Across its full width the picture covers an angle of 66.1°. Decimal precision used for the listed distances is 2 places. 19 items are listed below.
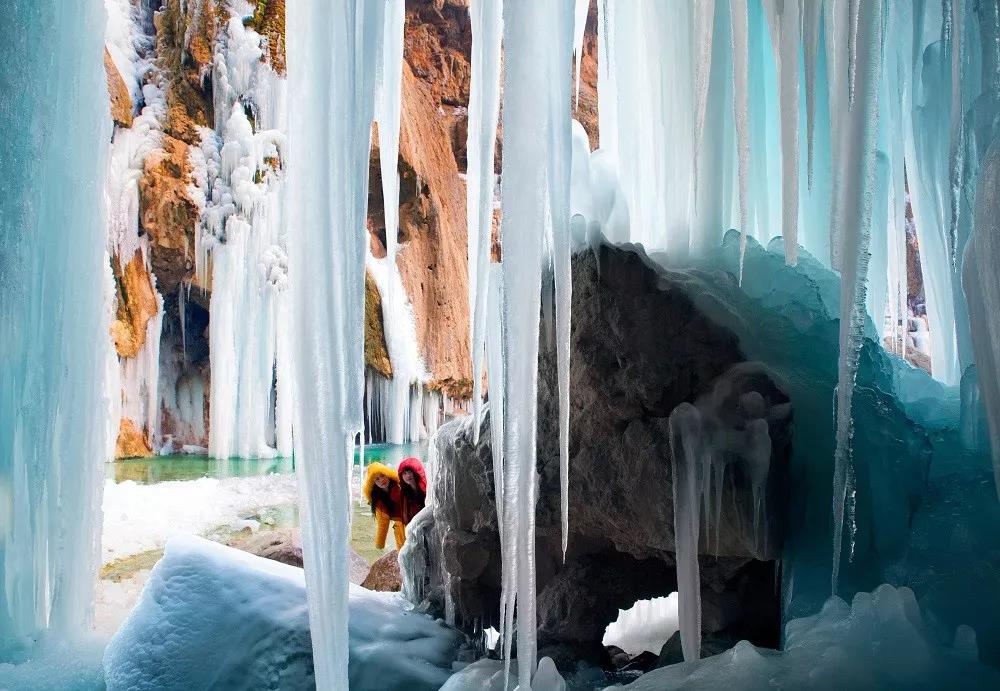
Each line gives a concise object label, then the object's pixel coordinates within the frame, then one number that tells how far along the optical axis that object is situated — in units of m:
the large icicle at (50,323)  4.26
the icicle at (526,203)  2.47
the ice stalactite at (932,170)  4.04
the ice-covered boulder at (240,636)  3.32
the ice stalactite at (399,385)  14.28
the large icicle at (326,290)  2.39
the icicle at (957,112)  2.89
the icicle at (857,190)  2.47
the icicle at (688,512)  3.04
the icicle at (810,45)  2.88
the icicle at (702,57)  3.35
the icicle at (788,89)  2.91
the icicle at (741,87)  2.99
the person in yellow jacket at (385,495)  6.12
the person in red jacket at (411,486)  5.98
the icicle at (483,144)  3.01
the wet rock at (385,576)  6.03
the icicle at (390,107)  3.71
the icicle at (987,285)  2.35
